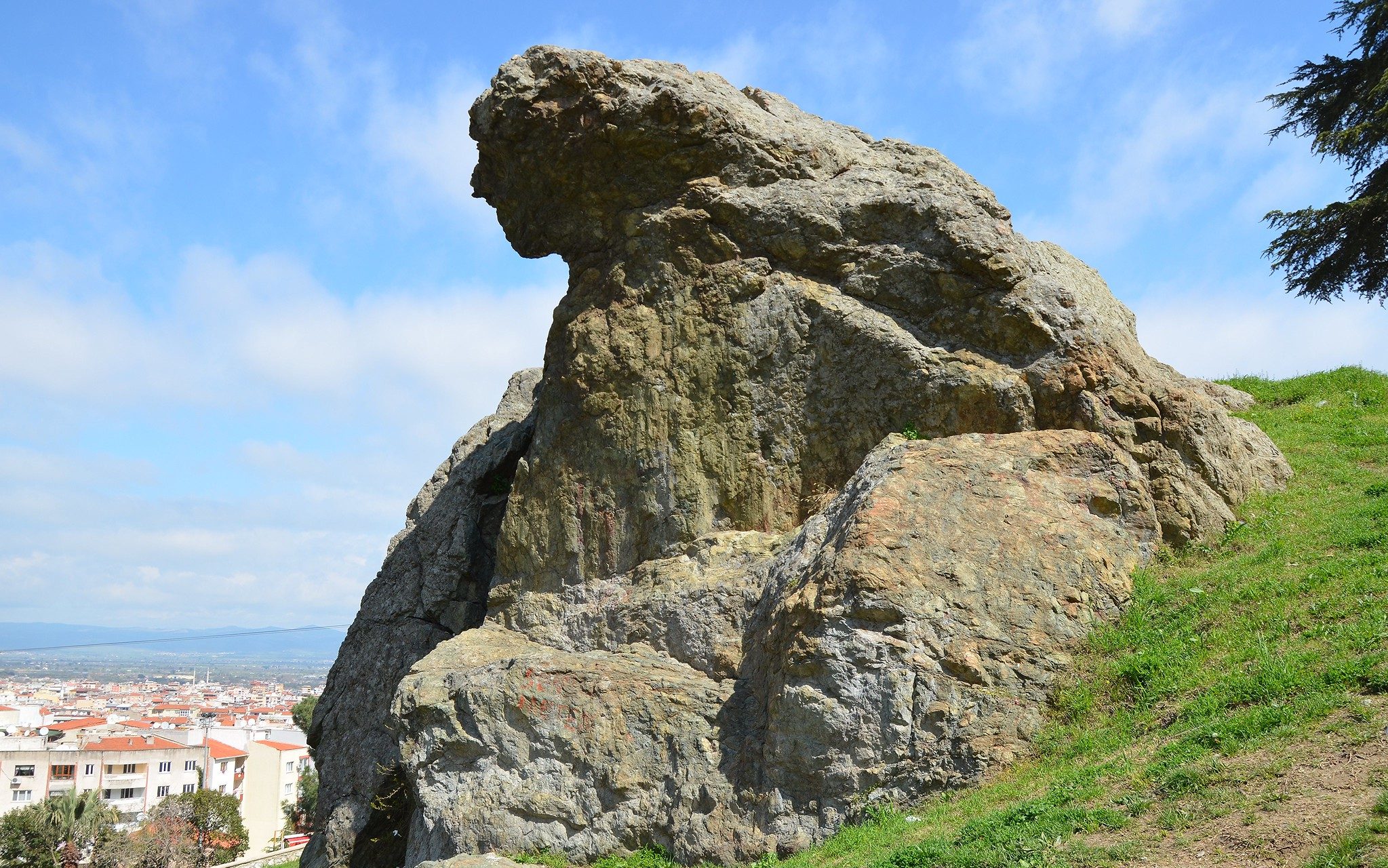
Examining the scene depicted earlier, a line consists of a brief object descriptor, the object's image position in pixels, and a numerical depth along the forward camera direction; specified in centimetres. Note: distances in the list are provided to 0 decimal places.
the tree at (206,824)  5559
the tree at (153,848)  4775
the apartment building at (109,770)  7625
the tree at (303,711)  6826
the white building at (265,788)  9319
